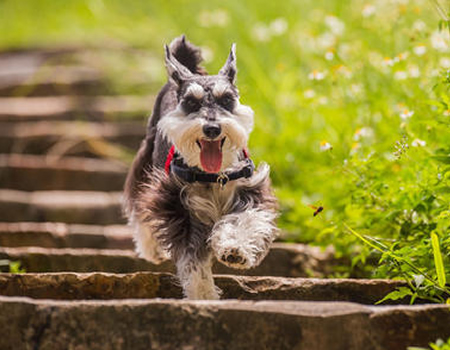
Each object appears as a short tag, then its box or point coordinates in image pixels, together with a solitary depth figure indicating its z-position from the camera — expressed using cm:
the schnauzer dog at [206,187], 610
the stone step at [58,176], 1287
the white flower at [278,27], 1198
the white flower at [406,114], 694
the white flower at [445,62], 816
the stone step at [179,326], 462
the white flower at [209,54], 1209
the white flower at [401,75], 820
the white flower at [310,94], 893
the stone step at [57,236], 929
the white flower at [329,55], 868
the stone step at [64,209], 1129
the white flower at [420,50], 820
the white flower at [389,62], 780
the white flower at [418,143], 654
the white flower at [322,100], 903
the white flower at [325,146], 682
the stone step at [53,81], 1783
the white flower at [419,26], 825
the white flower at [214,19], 1207
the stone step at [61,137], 1451
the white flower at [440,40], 791
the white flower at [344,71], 882
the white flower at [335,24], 1058
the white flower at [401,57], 767
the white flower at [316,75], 821
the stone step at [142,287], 591
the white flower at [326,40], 1031
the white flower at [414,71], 817
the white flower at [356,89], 903
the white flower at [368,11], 920
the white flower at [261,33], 1252
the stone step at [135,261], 749
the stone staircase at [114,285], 463
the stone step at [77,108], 1592
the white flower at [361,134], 761
